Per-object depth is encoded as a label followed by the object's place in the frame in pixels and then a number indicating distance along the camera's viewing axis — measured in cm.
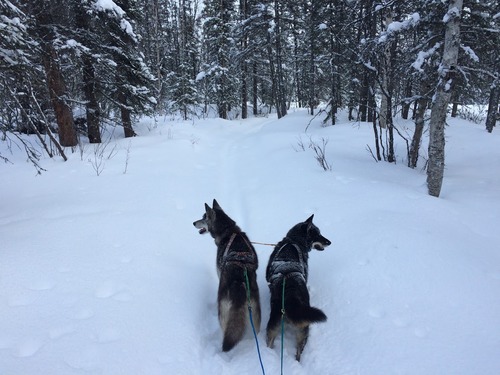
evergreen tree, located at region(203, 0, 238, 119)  2327
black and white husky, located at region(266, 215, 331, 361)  287
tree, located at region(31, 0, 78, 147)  901
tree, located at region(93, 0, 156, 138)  1098
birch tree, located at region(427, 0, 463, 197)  541
